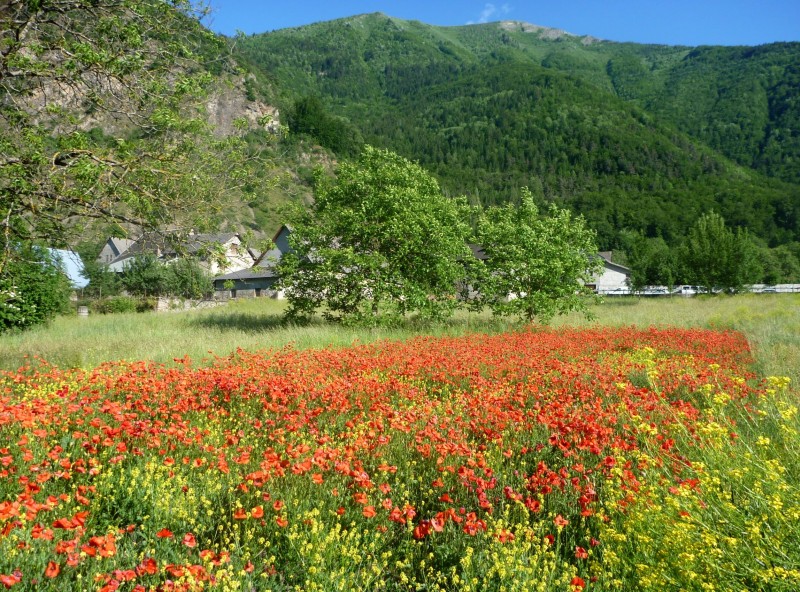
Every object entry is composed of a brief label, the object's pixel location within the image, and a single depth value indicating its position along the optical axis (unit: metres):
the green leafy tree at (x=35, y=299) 17.53
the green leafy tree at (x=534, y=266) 19.89
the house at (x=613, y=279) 82.29
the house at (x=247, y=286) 57.81
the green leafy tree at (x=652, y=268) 62.53
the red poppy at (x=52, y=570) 2.27
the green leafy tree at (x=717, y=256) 42.16
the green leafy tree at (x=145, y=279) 45.16
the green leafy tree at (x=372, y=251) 17.73
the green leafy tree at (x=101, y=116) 7.22
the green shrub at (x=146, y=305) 39.84
